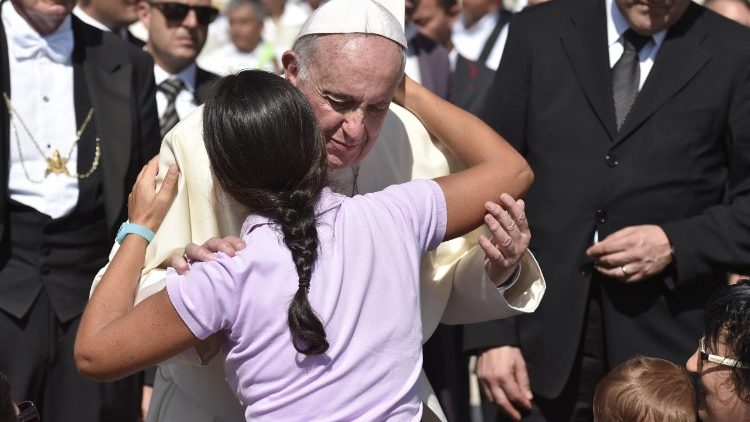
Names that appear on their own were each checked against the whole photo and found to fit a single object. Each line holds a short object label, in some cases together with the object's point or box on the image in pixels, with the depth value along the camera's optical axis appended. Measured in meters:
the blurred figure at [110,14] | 6.78
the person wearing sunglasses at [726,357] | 3.14
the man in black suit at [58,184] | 4.84
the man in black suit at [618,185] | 4.23
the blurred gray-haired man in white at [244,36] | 10.95
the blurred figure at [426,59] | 7.57
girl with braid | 2.77
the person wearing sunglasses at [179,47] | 6.36
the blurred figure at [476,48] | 7.34
